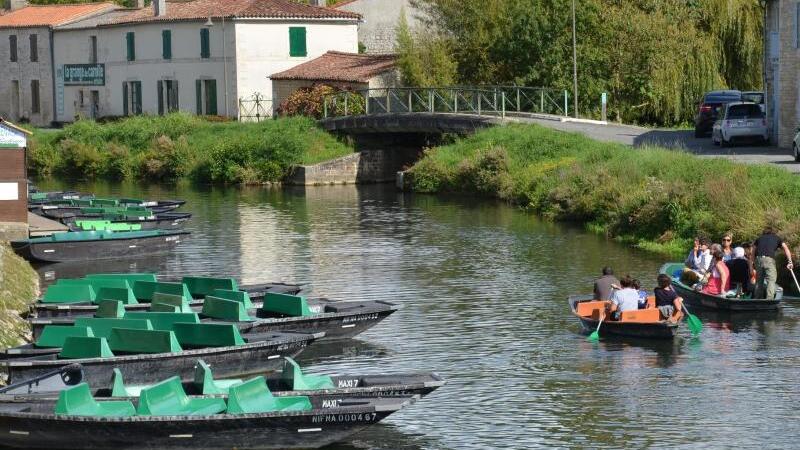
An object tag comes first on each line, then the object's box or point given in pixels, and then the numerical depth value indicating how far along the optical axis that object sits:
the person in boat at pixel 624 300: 27.67
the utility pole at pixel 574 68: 64.25
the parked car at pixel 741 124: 54.69
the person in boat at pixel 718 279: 30.08
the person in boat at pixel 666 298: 27.33
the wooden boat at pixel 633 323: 27.17
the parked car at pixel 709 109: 59.91
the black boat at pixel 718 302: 29.41
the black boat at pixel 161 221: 46.62
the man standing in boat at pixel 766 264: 29.41
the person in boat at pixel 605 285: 28.75
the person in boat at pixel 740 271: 30.32
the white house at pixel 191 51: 79.06
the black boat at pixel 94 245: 39.78
